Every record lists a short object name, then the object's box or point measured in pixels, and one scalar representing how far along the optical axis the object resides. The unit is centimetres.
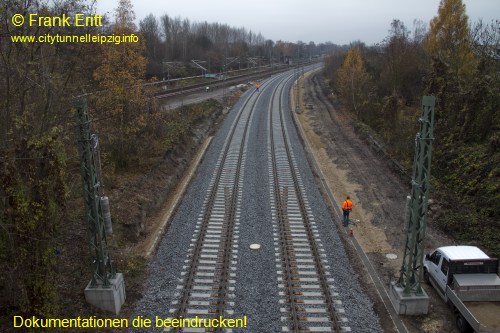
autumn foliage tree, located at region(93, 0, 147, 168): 2238
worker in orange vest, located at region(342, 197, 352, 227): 1911
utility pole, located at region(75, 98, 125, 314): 1145
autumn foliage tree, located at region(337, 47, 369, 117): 4594
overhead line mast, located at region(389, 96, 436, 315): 1173
